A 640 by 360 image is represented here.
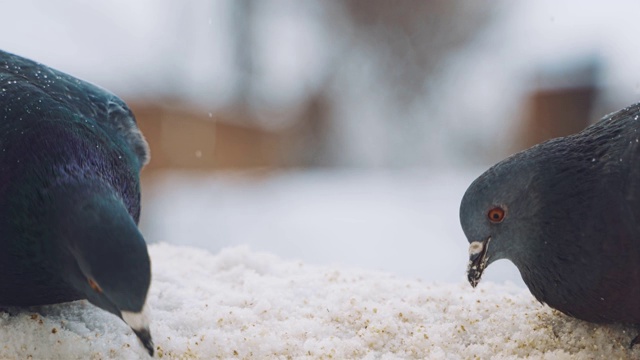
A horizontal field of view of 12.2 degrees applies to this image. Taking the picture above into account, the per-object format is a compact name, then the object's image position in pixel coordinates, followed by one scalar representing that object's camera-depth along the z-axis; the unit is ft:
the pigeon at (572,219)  4.42
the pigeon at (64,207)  4.35
